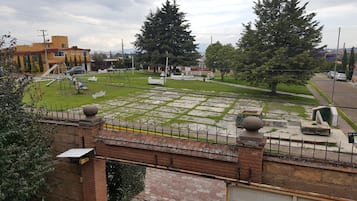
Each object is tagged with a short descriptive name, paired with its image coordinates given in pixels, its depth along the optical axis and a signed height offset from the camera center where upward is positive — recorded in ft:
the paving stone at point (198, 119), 41.82 -9.47
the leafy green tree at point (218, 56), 117.70 +4.67
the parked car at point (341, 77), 138.31 -6.66
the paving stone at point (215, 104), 56.29 -9.07
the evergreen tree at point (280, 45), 67.10 +5.62
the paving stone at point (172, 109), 49.21 -9.03
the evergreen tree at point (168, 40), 116.04 +12.04
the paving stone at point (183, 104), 54.80 -8.88
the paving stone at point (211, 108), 51.57 -9.22
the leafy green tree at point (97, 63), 179.44 +1.88
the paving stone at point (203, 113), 46.95 -9.33
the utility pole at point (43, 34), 132.08 +16.67
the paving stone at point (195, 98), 62.74 -8.59
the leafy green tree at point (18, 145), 17.67 -6.37
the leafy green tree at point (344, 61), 175.42 +2.60
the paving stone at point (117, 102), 54.49 -8.40
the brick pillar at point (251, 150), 16.66 -5.82
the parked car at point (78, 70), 121.88 -2.30
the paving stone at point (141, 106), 51.87 -8.69
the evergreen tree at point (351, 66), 143.08 -0.85
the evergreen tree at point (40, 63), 142.31 +1.48
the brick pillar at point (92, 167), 22.38 -9.59
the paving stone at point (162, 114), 44.91 -9.12
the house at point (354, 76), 134.77 -6.39
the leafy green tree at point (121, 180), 28.25 -13.45
